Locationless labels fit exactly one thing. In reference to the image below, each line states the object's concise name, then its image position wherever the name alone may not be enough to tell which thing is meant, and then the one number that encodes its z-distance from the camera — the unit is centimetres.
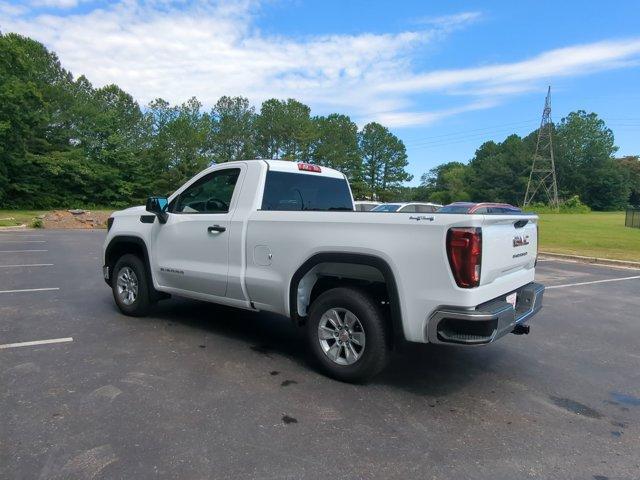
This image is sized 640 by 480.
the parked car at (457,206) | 1509
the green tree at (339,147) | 7475
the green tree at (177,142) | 5222
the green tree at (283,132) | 7050
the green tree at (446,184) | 10488
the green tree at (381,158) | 9244
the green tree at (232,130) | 6600
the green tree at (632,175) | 10338
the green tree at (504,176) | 9444
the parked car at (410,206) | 2000
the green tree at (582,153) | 9656
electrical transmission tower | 6969
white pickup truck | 349
